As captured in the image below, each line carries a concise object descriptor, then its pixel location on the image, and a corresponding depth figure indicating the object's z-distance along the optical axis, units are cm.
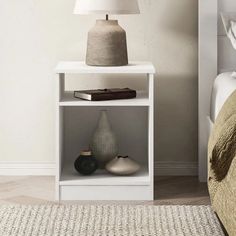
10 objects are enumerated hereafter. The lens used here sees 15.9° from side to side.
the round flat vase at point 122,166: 397
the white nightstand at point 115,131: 386
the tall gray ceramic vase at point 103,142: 410
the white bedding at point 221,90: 372
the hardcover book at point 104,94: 387
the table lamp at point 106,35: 384
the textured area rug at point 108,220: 330
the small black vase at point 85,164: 397
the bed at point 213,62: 399
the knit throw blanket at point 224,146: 288
